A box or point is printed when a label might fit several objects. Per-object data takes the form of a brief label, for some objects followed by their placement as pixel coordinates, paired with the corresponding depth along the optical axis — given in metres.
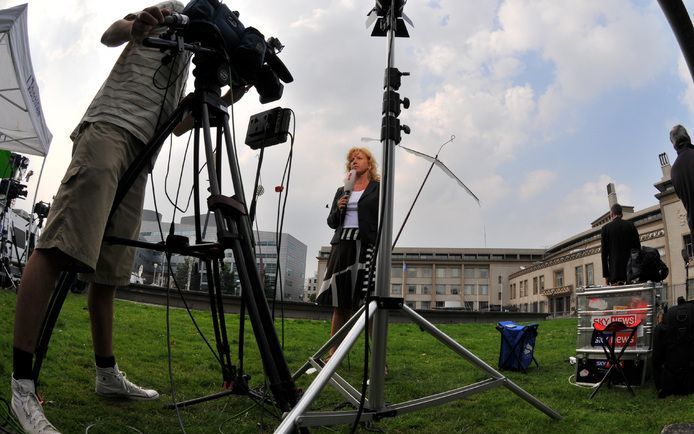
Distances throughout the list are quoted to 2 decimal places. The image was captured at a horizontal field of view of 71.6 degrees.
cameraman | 1.96
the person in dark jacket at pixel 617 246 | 6.11
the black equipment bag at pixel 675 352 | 3.59
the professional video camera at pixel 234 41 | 2.03
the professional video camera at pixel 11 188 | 8.77
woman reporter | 4.15
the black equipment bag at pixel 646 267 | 4.75
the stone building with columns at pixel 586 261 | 41.62
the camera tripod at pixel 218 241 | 1.69
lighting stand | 1.84
